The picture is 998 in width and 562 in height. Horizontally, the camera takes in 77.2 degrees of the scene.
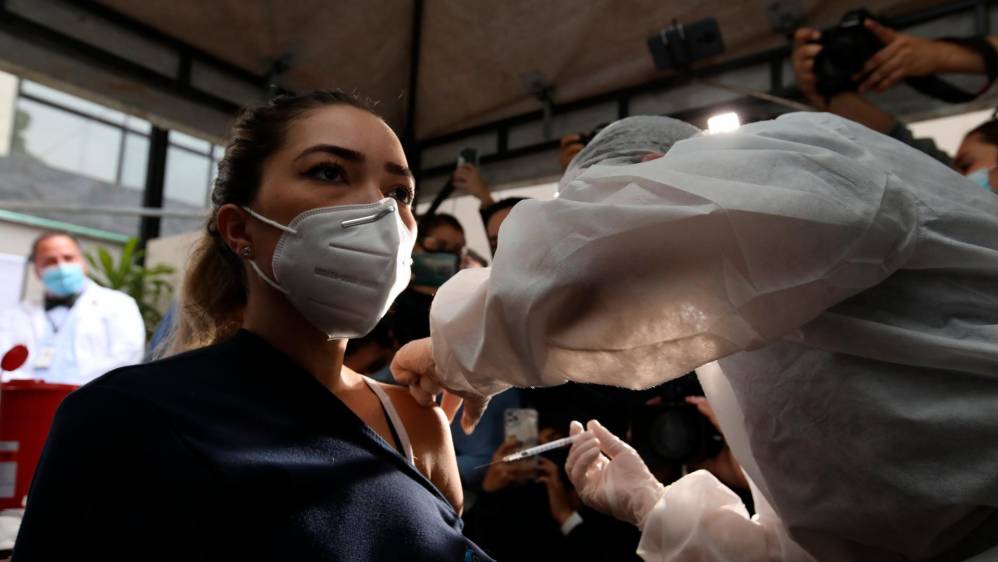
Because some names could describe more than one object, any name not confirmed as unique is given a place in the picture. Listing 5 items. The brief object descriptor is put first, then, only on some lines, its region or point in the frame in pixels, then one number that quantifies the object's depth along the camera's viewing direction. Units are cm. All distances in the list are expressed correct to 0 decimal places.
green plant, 447
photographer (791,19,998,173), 168
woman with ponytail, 74
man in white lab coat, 354
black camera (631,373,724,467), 169
